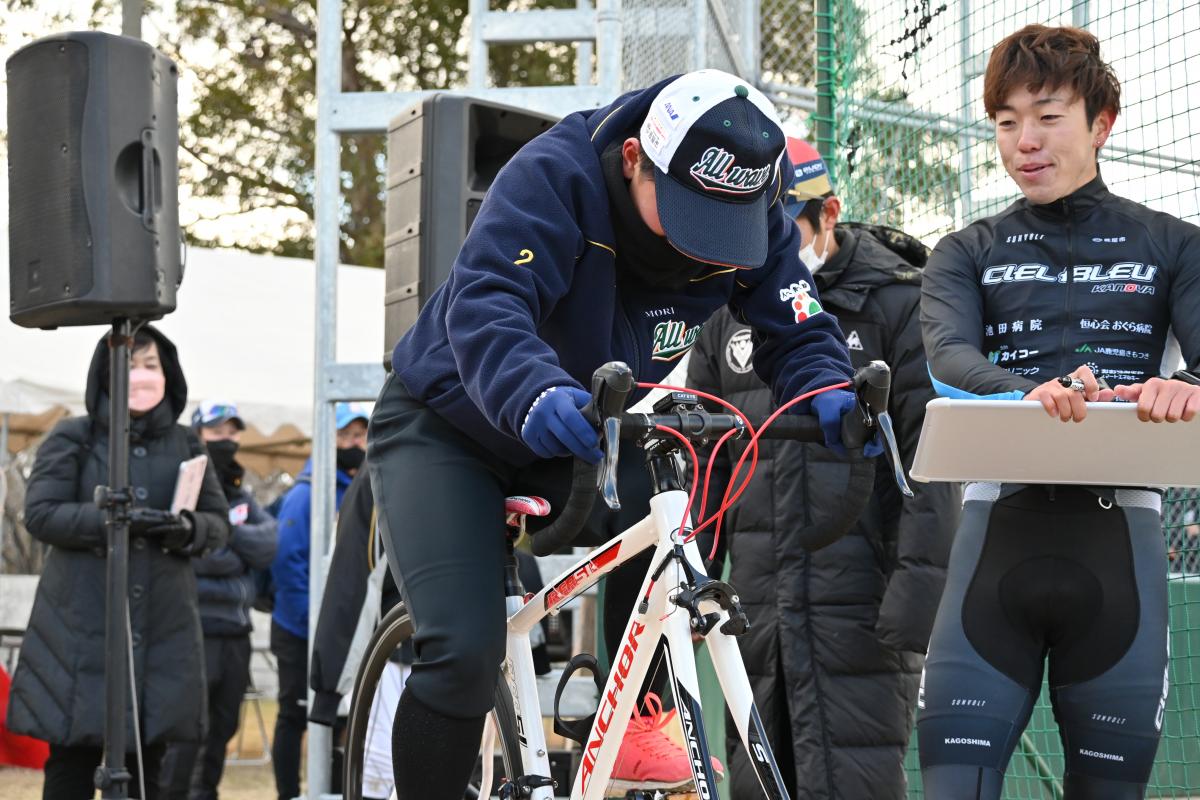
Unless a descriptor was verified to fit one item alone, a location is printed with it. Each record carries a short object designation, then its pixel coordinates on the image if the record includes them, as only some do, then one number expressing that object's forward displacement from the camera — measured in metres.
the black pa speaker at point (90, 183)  5.27
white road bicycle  2.40
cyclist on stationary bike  2.66
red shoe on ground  2.82
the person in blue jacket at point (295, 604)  7.76
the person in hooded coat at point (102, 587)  5.55
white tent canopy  11.82
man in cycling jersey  2.96
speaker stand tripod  5.05
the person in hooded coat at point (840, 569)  3.96
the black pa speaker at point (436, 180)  5.15
